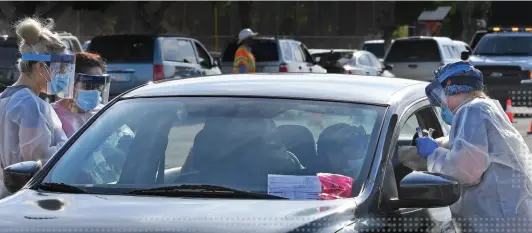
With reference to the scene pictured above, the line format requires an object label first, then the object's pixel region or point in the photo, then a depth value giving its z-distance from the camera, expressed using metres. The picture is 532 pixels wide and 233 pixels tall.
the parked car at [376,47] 39.00
